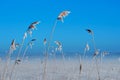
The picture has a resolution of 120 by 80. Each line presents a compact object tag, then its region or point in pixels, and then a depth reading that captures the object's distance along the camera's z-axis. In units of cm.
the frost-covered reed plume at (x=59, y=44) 468
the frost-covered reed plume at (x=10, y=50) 410
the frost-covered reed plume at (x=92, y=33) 439
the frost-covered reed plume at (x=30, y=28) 390
